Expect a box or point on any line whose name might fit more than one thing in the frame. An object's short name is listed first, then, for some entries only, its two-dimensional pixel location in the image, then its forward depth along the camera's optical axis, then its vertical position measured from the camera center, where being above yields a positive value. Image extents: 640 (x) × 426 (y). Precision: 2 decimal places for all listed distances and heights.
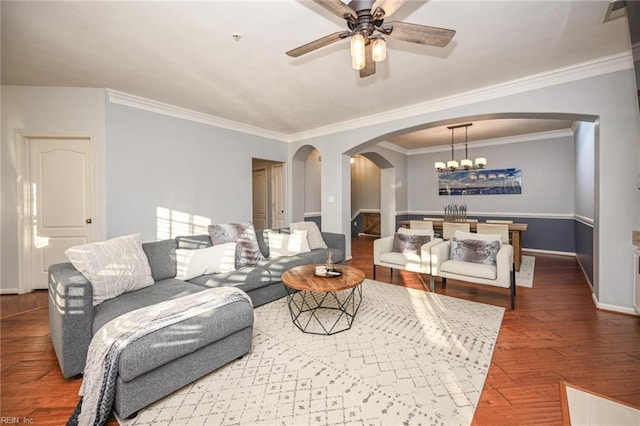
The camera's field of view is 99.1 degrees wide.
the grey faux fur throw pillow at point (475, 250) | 3.41 -0.54
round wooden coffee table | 2.55 -1.12
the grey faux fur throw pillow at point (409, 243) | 4.04 -0.51
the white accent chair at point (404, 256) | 3.69 -0.69
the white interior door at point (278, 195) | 6.38 +0.35
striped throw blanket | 1.51 -0.79
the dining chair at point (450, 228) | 4.69 -0.33
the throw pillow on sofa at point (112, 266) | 2.13 -0.46
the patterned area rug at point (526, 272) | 4.09 -1.09
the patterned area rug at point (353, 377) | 1.60 -1.19
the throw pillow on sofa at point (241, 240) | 3.35 -0.37
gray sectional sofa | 1.58 -0.84
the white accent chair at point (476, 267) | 3.10 -0.71
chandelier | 5.62 +0.95
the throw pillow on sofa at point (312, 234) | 4.31 -0.39
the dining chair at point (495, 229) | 4.30 -0.34
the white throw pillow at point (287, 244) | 3.93 -0.50
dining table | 4.80 -0.51
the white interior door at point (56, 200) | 3.73 +0.15
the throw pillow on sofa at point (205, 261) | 2.88 -0.56
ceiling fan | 1.73 +1.22
